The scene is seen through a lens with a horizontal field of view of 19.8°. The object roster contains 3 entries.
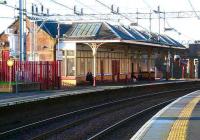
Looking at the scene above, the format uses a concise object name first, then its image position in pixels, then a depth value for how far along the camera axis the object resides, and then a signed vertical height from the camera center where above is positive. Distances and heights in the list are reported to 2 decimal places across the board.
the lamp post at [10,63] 43.61 +0.63
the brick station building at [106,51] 61.31 +2.41
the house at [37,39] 62.44 +3.56
